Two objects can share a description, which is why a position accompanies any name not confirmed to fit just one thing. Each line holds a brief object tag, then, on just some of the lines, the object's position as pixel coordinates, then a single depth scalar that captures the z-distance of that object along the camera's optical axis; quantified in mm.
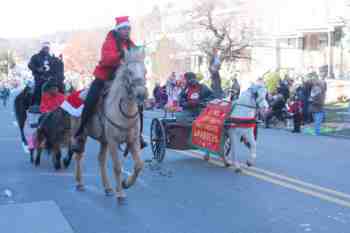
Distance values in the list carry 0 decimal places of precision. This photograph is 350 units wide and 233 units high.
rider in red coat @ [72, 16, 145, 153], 8258
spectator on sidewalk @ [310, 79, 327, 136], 19547
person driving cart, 12422
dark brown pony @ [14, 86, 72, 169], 11625
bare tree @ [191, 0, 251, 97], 39969
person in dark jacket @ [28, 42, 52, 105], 12812
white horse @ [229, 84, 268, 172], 11367
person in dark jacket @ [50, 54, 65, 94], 12633
